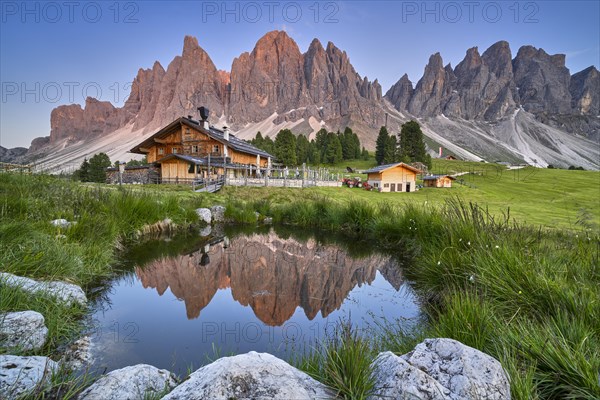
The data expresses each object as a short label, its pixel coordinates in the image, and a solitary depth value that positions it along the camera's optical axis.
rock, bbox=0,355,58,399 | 2.39
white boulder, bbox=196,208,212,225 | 15.65
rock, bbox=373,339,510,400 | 2.30
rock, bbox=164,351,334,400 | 2.26
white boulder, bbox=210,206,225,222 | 16.84
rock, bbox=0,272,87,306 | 4.36
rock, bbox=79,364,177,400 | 2.67
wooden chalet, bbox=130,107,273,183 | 35.28
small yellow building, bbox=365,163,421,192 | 34.69
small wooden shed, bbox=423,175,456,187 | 40.12
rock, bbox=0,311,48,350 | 3.34
